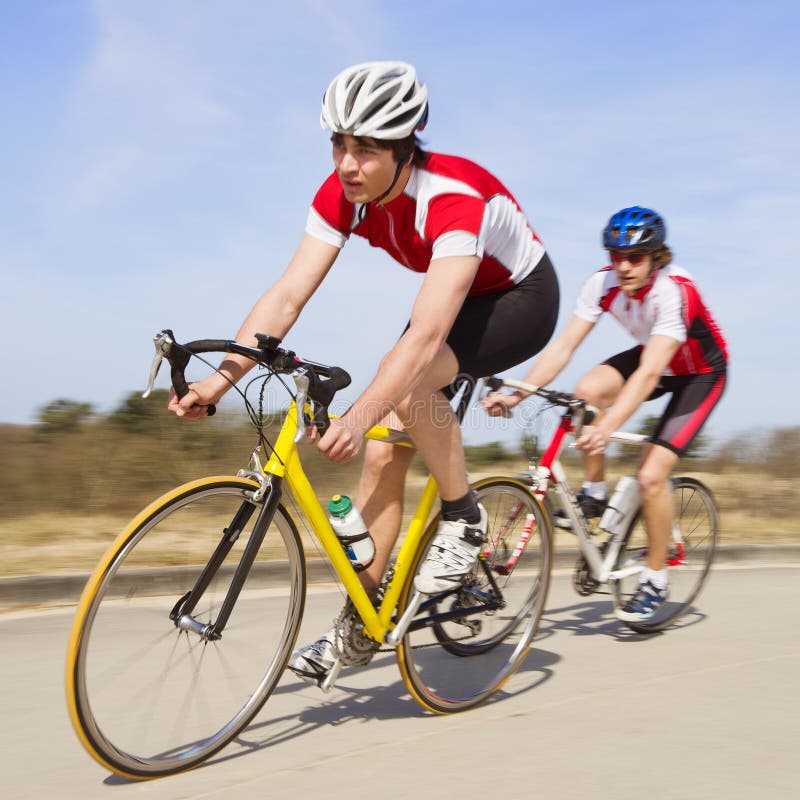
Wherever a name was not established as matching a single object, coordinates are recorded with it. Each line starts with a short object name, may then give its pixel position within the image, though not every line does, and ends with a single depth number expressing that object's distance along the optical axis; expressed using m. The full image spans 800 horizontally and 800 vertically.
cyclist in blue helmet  5.22
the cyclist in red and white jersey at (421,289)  3.37
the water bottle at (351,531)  3.59
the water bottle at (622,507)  5.46
